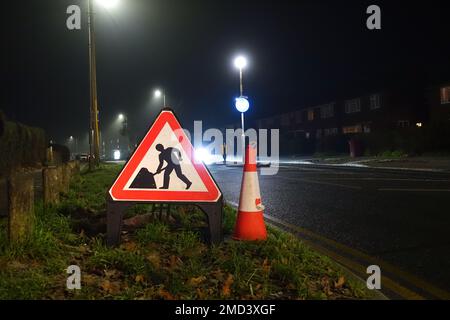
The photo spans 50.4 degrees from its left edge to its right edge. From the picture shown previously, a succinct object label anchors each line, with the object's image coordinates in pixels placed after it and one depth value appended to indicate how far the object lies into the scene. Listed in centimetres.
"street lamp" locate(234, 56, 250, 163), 2209
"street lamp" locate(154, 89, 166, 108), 4120
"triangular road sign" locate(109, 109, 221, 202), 481
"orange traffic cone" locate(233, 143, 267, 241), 517
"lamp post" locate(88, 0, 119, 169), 2091
